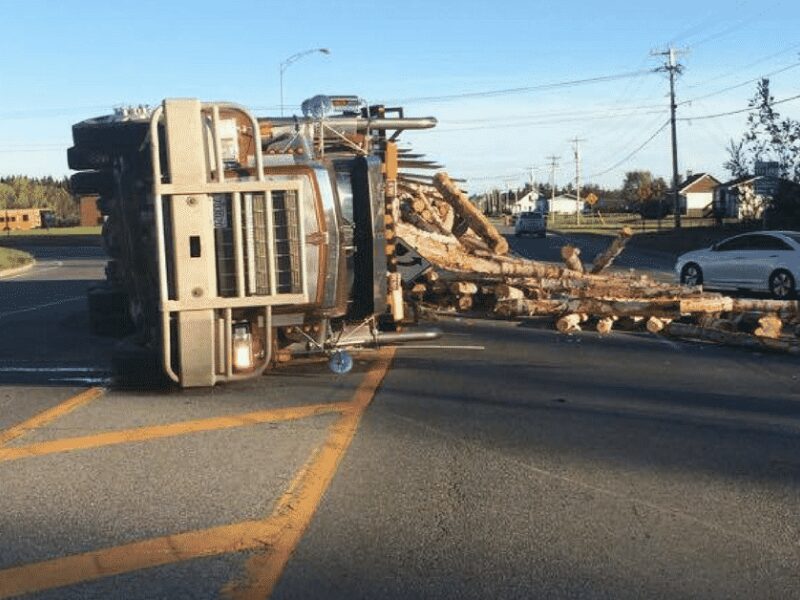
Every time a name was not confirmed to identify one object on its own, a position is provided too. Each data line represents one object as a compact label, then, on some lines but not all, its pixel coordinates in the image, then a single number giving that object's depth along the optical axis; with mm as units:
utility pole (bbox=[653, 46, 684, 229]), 58812
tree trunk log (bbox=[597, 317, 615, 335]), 15445
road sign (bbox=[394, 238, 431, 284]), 16406
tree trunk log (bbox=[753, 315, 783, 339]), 14188
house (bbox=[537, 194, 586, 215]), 176438
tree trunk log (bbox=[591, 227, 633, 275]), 19859
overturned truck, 8547
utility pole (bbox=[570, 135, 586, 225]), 99838
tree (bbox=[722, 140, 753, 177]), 55156
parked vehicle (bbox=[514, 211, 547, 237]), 65250
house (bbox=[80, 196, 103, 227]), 55962
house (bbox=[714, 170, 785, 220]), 49750
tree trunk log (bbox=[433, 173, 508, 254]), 18125
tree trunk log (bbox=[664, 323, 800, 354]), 13531
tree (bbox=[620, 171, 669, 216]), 96188
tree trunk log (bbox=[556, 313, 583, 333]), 15555
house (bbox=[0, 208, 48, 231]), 107950
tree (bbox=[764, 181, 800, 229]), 47781
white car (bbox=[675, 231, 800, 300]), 23422
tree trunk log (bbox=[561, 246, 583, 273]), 19328
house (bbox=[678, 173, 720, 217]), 129175
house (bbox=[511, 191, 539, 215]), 170000
